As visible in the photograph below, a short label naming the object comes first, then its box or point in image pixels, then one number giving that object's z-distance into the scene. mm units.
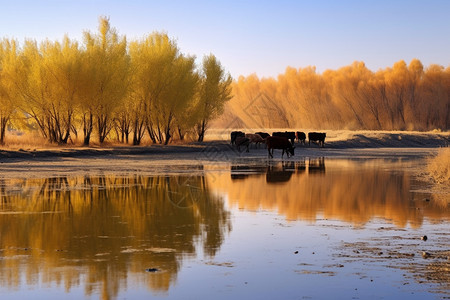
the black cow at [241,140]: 39844
